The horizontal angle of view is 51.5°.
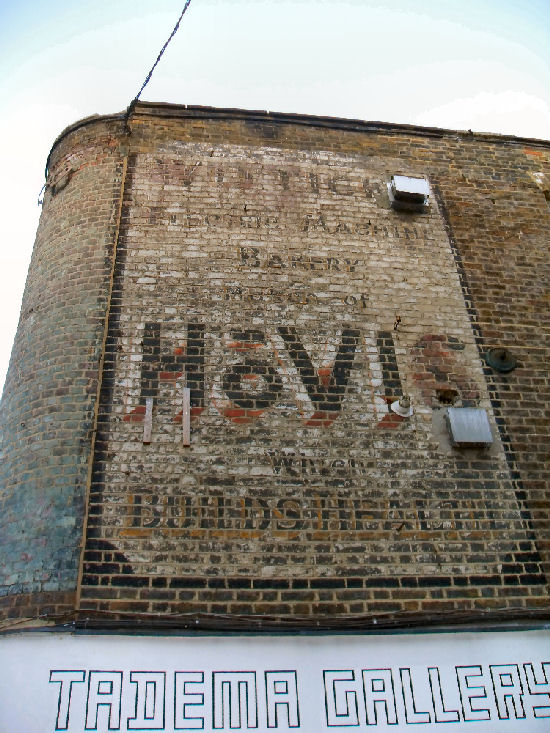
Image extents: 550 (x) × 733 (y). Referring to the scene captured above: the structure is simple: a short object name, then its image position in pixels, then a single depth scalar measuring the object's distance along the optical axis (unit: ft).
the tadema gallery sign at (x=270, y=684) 15.12
